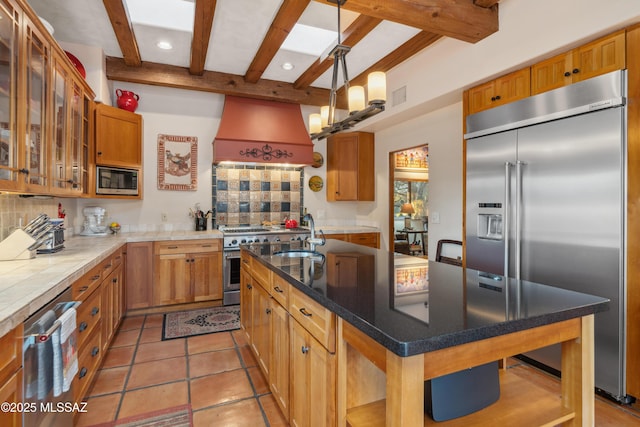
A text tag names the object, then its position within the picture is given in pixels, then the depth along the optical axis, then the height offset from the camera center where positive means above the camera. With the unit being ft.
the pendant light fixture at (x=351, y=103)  6.73 +2.51
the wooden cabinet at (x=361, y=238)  16.01 -1.25
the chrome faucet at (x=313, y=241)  8.36 -0.77
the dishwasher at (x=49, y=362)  4.11 -2.07
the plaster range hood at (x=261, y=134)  14.21 +3.61
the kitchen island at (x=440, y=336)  2.98 -1.28
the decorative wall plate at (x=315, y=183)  17.49 +1.59
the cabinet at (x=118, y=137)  11.32 +2.76
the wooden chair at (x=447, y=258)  11.18 -1.60
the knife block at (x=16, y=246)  6.66 -0.71
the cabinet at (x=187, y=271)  12.56 -2.32
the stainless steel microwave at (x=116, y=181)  11.50 +1.16
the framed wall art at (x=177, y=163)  14.47 +2.25
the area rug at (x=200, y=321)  10.91 -3.96
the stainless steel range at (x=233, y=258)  13.37 -1.86
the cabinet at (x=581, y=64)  6.81 +3.41
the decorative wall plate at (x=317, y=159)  17.25 +2.85
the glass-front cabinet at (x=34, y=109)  5.55 +2.13
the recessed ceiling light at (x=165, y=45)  11.36 +5.89
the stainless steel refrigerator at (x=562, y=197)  6.77 +0.40
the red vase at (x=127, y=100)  12.93 +4.45
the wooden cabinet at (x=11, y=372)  3.54 -1.82
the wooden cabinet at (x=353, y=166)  17.07 +2.47
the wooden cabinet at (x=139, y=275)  12.14 -2.36
